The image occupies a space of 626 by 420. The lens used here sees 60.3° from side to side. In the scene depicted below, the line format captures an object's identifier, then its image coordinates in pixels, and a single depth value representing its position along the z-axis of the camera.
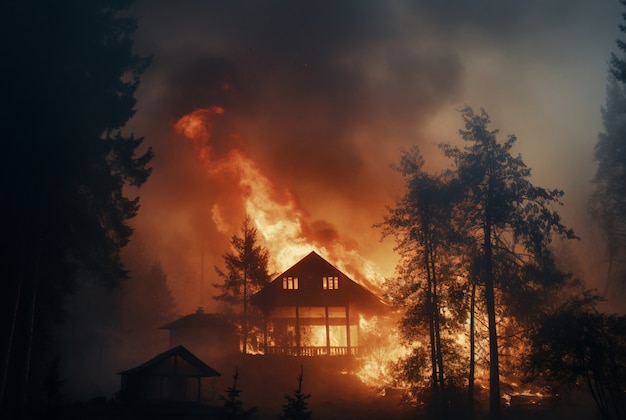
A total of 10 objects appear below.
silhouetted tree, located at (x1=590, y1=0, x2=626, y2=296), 45.83
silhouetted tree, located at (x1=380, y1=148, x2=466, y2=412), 29.55
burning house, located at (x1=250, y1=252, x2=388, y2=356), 49.50
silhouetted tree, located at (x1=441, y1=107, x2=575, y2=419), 27.30
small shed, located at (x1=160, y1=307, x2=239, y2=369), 51.37
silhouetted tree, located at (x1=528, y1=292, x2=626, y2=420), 22.52
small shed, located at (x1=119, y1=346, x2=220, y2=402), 35.56
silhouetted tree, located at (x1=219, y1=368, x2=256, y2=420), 28.34
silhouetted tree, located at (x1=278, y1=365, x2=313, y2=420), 24.61
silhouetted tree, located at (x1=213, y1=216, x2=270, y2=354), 52.88
